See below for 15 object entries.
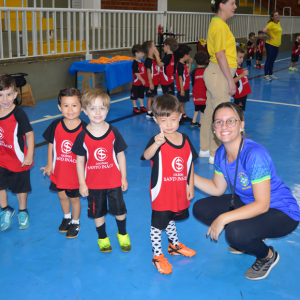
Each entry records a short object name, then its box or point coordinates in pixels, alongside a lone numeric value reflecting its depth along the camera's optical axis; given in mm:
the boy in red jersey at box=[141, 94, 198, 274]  2041
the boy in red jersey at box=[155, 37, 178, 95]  5520
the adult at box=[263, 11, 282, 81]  8570
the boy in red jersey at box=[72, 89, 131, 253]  2150
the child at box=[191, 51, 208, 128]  4844
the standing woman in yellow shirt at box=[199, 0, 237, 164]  3395
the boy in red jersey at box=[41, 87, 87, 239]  2330
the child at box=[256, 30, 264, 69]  11148
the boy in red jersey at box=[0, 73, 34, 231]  2463
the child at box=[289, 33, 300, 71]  10562
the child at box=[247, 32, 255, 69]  11695
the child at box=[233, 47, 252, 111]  4761
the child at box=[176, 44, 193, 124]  5234
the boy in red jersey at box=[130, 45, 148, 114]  5738
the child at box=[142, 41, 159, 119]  5598
